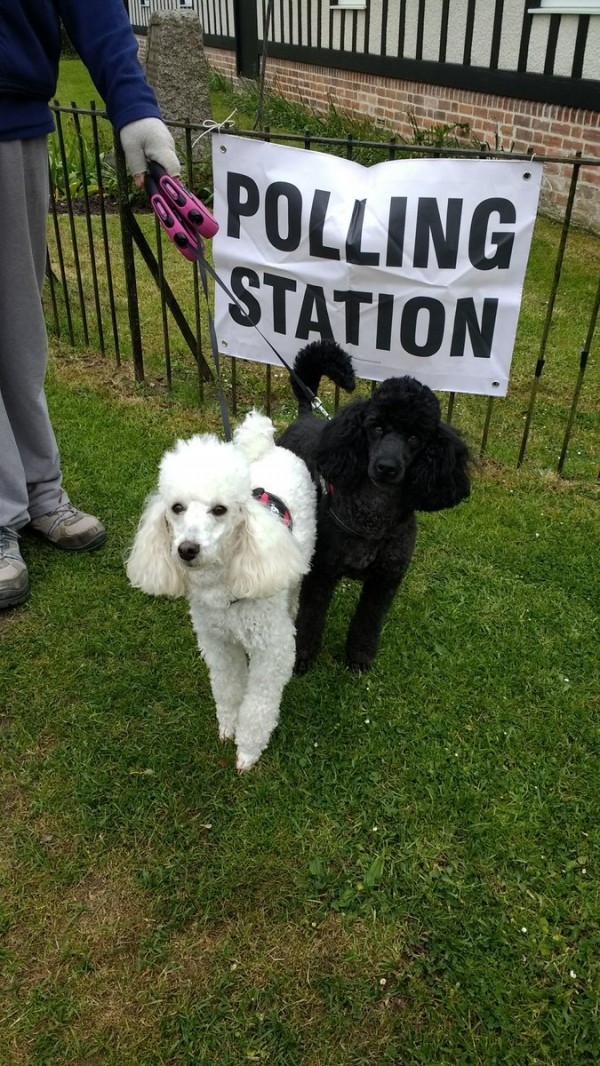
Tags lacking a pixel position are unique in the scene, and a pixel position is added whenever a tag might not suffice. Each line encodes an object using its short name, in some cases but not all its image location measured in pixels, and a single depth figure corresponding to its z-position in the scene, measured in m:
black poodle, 2.33
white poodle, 1.97
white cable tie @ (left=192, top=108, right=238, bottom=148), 3.66
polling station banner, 3.40
